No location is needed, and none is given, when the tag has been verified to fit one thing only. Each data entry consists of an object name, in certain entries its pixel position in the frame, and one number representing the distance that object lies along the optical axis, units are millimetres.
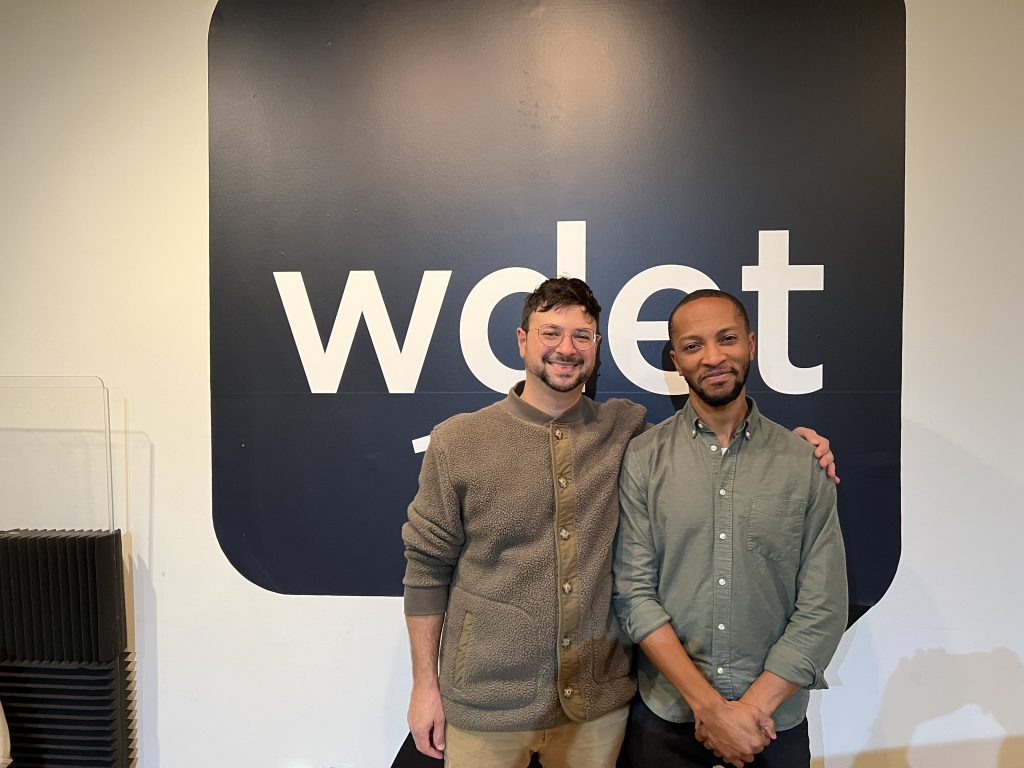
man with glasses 1331
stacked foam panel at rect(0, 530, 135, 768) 1864
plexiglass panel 1938
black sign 1747
